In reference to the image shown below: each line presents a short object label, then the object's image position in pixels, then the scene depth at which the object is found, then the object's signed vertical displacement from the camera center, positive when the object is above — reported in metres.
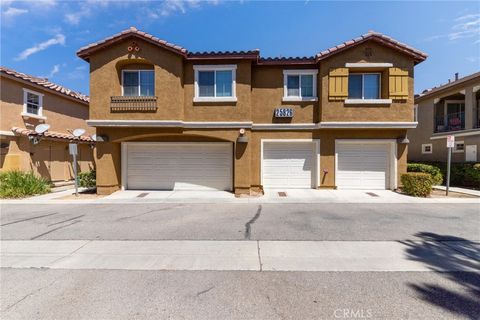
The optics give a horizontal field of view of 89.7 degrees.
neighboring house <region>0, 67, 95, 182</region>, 13.05 +2.01
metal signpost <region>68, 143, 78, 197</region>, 11.01 +0.42
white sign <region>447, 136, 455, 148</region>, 11.29 +0.80
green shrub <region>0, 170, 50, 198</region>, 11.02 -1.27
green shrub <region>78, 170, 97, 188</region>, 13.62 -1.24
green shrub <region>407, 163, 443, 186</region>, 12.14 -0.63
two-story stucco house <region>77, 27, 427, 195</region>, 11.19 +2.07
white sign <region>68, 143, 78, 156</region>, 11.01 +0.44
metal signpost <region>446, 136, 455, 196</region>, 11.29 +0.76
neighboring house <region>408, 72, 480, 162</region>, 15.45 +2.60
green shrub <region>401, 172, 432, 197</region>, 10.70 -1.17
